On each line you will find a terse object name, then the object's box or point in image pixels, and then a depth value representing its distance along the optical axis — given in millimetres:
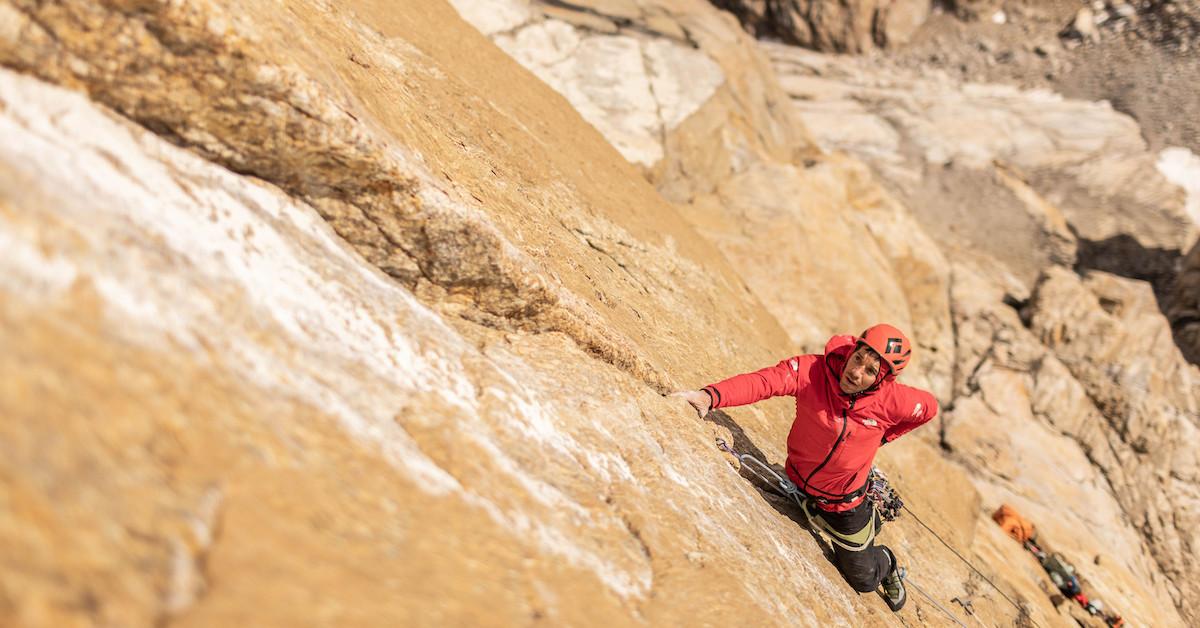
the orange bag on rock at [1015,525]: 9750
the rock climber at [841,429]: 5000
